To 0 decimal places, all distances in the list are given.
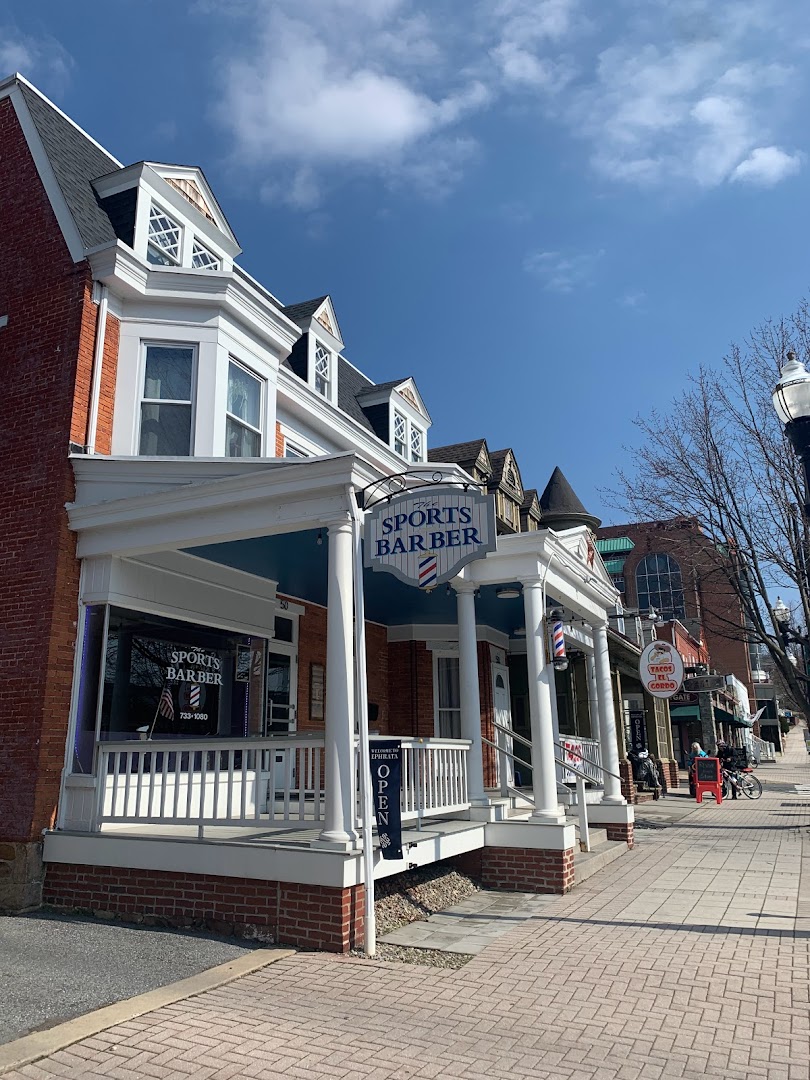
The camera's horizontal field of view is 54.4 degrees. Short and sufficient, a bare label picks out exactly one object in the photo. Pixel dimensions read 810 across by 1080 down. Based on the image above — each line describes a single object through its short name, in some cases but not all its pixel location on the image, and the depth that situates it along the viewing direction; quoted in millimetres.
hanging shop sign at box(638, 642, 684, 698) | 14875
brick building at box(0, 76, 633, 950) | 7125
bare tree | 14867
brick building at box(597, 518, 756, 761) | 16812
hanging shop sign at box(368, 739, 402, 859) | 6746
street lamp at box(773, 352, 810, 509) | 5922
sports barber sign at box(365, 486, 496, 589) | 7230
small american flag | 9430
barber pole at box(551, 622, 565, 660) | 9945
